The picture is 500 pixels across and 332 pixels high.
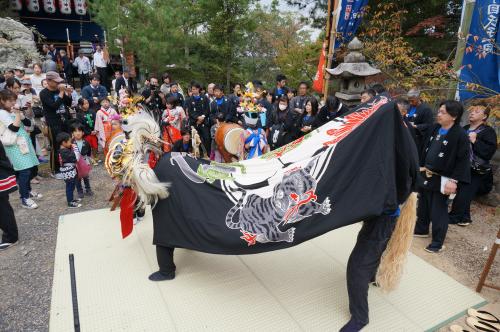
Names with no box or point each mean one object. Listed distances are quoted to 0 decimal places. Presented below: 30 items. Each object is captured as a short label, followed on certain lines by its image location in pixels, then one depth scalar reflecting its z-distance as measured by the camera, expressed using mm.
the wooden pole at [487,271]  3324
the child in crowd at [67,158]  5148
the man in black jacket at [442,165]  3853
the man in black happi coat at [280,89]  7962
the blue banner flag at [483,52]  5379
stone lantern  6453
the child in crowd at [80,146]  5598
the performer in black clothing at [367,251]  2771
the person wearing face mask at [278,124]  6836
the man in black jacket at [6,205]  4062
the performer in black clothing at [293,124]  6590
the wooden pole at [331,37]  7508
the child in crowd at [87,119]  7289
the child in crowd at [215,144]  6836
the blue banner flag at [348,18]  7285
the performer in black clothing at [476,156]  4762
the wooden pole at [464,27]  5863
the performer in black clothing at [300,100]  6805
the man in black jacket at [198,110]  7641
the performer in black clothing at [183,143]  6015
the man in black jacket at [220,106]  7272
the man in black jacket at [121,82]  9672
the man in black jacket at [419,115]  5579
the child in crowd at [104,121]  7188
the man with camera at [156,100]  8180
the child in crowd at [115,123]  6155
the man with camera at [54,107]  6266
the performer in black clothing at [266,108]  7182
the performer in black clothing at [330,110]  5840
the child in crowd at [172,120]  6496
